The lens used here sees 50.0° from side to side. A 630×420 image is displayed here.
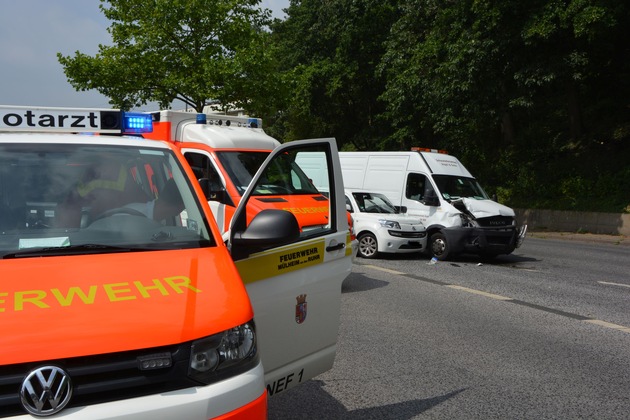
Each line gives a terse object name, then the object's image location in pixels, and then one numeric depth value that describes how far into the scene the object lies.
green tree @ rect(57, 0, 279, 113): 25.97
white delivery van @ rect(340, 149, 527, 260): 13.77
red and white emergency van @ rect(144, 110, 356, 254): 9.27
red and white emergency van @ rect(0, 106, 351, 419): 2.50
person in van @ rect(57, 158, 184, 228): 3.55
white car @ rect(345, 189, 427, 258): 13.70
